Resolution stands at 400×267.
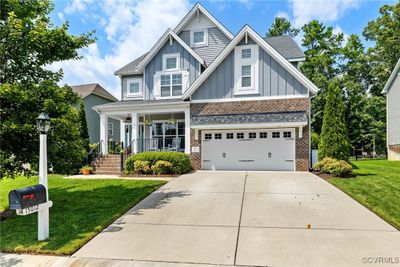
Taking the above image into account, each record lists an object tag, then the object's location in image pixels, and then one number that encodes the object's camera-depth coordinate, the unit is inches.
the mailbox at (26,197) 205.0
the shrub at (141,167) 536.4
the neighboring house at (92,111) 1047.1
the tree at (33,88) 260.8
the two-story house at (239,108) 560.7
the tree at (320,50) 1353.3
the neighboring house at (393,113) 912.2
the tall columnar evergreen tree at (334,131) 523.8
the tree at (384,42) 1225.4
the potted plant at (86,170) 582.9
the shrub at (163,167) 522.0
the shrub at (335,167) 474.6
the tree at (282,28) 1546.5
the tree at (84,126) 796.5
